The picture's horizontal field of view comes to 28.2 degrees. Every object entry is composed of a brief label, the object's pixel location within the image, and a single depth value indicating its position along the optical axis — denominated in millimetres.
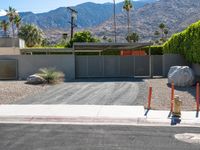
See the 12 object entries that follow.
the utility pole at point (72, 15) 62119
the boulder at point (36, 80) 27297
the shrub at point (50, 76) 27734
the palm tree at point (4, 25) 84438
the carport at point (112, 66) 35812
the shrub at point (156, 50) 48656
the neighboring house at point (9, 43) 45125
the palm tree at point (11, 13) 84938
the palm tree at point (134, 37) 104875
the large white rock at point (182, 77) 24891
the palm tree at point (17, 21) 85812
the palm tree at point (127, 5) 88444
